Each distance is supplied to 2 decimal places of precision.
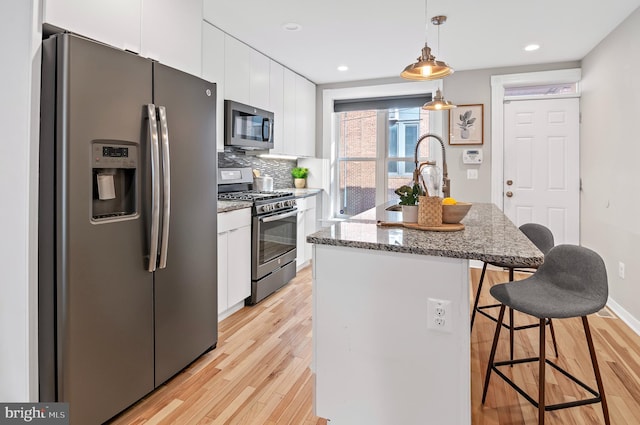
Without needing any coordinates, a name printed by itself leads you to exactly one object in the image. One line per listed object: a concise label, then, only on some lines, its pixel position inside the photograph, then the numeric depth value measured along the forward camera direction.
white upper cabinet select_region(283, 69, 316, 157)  4.38
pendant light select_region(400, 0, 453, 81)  2.04
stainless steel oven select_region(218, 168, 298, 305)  3.25
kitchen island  1.33
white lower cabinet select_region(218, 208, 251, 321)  2.81
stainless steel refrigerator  1.48
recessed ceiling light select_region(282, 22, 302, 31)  3.09
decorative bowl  1.71
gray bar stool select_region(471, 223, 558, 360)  2.28
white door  4.16
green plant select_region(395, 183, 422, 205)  1.84
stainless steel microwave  3.25
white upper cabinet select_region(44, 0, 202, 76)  1.61
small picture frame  4.41
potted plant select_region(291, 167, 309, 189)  5.08
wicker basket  1.68
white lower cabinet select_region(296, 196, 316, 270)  4.19
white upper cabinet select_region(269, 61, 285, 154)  4.01
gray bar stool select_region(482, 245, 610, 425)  1.50
